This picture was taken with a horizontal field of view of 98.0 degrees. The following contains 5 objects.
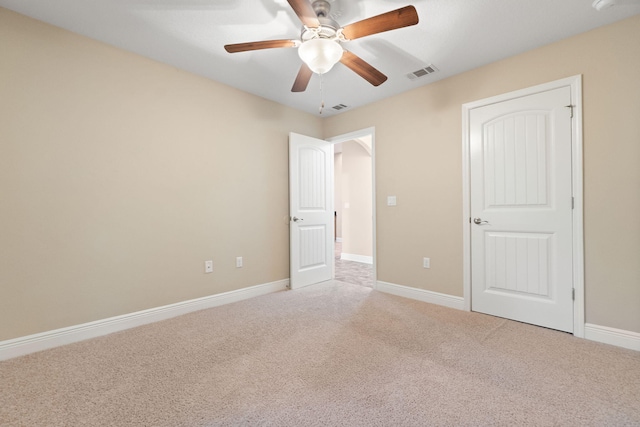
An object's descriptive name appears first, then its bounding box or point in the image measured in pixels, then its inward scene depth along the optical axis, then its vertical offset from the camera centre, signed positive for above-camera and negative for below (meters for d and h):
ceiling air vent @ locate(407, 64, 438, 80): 2.71 +1.40
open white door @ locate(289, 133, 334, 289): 3.67 +0.03
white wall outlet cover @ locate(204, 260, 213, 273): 2.94 -0.57
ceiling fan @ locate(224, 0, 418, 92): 1.61 +1.11
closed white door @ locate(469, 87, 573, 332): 2.31 -0.01
